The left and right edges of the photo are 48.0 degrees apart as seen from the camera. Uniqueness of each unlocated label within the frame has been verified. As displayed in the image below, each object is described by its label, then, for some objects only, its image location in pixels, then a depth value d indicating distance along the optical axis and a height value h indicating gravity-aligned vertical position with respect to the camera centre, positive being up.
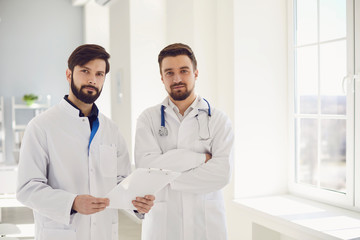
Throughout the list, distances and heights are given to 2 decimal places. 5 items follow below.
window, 3.12 +0.06
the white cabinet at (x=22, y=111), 7.53 -0.02
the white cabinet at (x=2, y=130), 7.38 -0.36
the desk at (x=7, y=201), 4.23 -0.95
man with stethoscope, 2.31 -0.30
